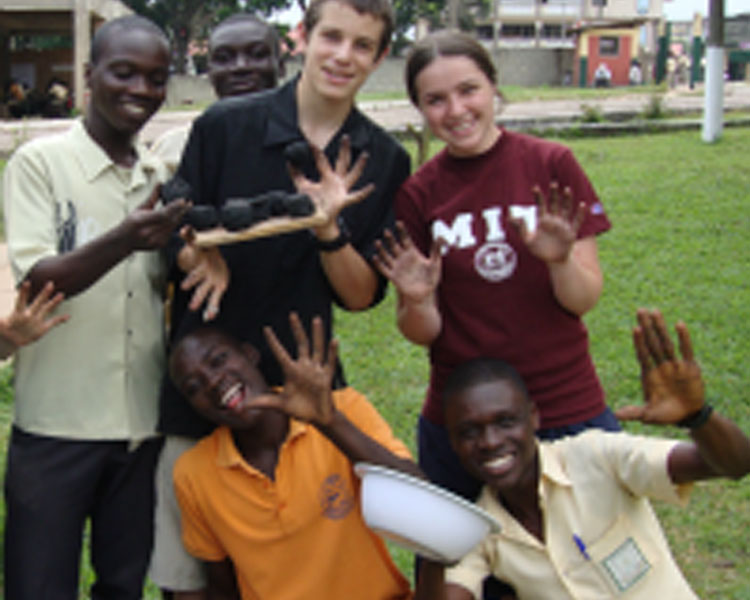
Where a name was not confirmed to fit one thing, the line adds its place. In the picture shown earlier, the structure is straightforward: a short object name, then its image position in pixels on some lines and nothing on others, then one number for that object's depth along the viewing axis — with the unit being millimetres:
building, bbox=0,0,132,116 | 16344
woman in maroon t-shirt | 2264
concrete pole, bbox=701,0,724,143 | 10828
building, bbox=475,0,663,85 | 36875
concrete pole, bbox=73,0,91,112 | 16078
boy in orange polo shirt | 2336
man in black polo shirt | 2328
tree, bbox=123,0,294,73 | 29047
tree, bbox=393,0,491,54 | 31016
